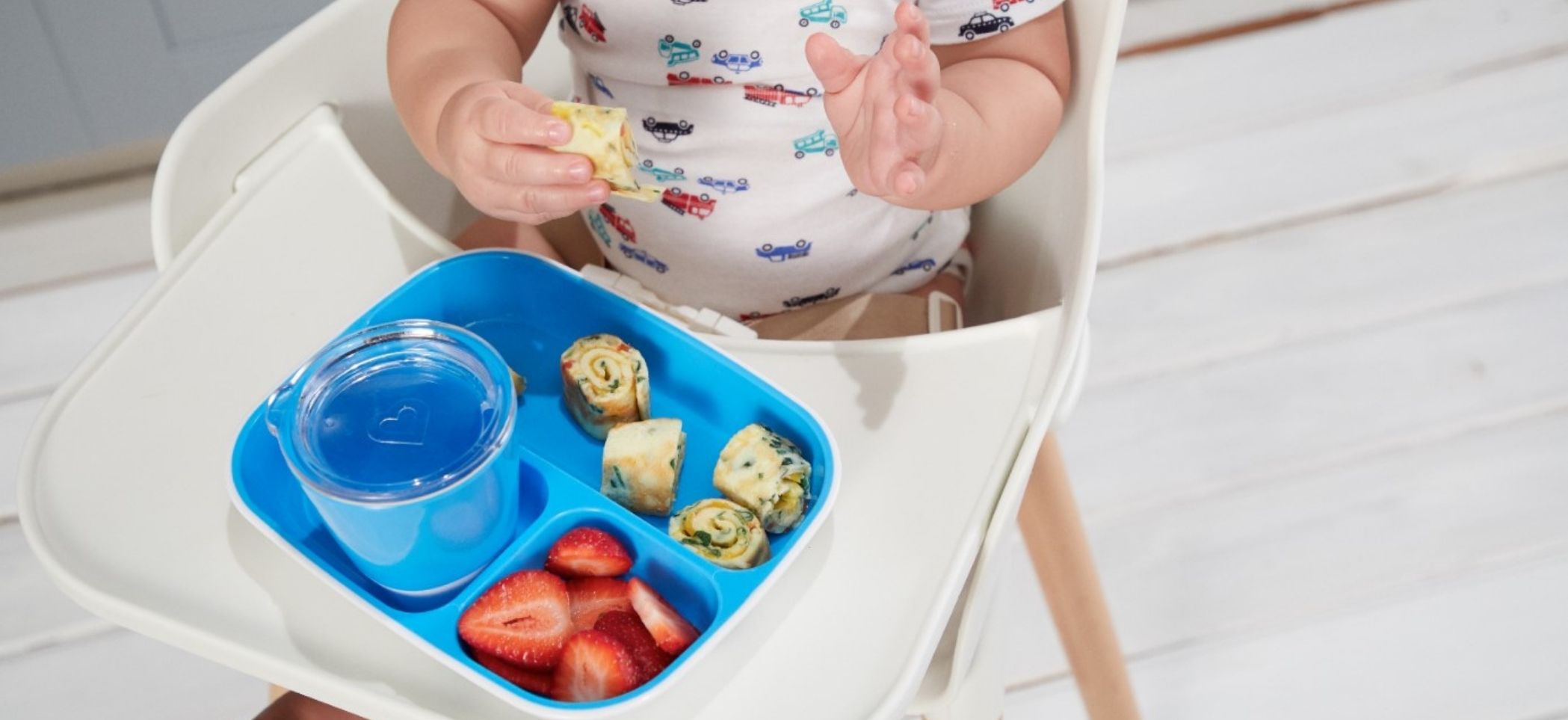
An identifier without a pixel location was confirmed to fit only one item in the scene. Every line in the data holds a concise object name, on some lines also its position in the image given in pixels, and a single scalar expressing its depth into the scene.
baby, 0.53
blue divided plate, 0.52
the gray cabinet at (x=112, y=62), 1.33
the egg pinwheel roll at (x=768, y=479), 0.54
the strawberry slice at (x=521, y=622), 0.51
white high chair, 0.53
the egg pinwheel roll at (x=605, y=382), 0.58
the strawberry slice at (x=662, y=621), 0.51
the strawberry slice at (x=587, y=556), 0.54
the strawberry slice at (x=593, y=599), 0.54
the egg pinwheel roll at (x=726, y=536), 0.53
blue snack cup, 0.51
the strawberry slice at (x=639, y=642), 0.51
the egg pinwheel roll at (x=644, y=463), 0.56
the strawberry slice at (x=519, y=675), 0.52
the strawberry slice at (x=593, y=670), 0.50
